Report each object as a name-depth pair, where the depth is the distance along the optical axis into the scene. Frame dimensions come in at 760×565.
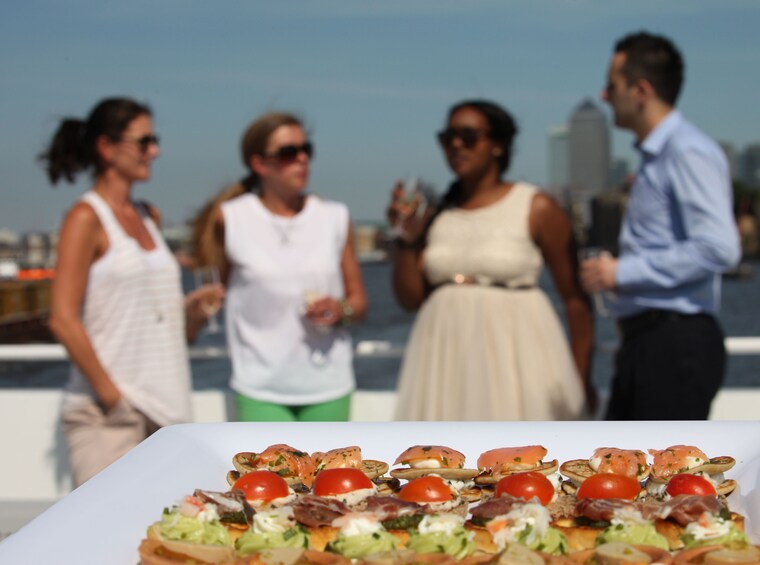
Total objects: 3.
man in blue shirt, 3.58
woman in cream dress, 4.01
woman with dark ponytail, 3.67
